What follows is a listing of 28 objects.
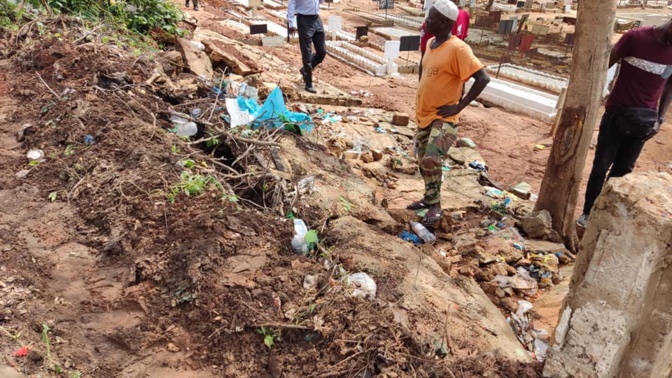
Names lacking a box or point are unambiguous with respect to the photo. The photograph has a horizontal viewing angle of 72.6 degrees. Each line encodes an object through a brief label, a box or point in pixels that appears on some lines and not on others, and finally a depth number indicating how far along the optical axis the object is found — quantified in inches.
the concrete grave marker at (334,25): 499.9
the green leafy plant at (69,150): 139.3
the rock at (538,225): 162.9
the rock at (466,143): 264.8
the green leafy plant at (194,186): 119.0
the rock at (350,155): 212.2
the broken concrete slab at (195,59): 232.1
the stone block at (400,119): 271.3
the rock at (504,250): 152.0
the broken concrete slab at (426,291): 93.5
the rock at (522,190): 212.4
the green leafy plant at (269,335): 81.7
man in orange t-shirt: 134.0
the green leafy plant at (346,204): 138.3
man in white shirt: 263.9
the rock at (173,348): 84.2
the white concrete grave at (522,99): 326.6
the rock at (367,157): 215.6
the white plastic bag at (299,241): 108.6
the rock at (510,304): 131.1
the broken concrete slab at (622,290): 65.4
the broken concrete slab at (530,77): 375.6
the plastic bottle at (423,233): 154.8
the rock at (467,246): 152.2
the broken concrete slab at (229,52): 263.4
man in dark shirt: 140.6
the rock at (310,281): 92.9
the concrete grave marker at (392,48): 364.5
